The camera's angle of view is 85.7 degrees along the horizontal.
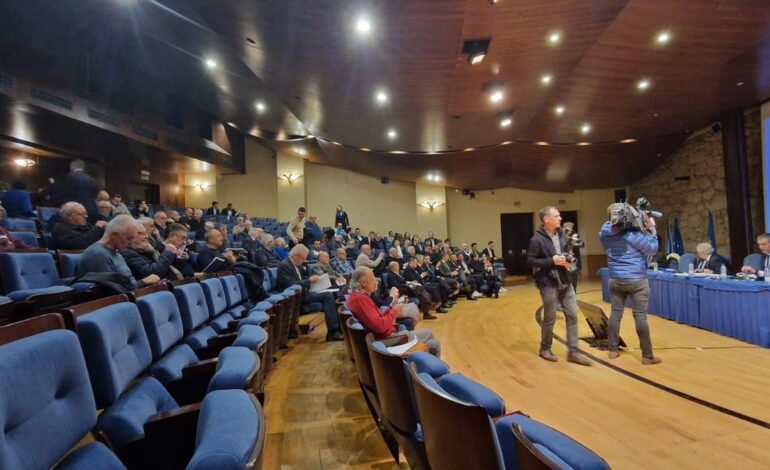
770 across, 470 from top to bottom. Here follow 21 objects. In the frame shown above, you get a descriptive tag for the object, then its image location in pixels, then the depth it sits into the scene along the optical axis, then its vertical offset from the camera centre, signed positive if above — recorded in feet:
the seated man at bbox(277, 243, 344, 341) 12.83 -1.17
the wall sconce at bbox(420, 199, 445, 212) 43.37 +4.21
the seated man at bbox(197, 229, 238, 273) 10.77 -0.14
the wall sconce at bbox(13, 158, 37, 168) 28.89 +6.74
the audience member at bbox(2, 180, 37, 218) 14.94 +2.02
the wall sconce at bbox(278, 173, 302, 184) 42.04 +7.15
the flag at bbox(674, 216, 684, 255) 28.99 -0.37
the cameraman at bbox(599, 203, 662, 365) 10.21 -0.61
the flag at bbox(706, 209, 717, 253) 25.50 +0.09
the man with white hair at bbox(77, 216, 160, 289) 6.52 +0.08
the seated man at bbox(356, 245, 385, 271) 17.48 -0.65
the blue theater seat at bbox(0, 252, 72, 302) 6.68 -0.23
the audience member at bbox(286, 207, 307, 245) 21.72 +1.07
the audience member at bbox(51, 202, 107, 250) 9.40 +0.58
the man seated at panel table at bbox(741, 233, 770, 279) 12.68 -0.65
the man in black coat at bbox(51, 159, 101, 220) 13.89 +2.26
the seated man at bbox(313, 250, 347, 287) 15.37 -0.85
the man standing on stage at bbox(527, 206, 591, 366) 10.61 -1.03
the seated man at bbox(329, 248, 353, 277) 20.39 -0.87
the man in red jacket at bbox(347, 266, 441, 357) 7.54 -1.32
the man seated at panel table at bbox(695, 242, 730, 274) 15.67 -0.98
